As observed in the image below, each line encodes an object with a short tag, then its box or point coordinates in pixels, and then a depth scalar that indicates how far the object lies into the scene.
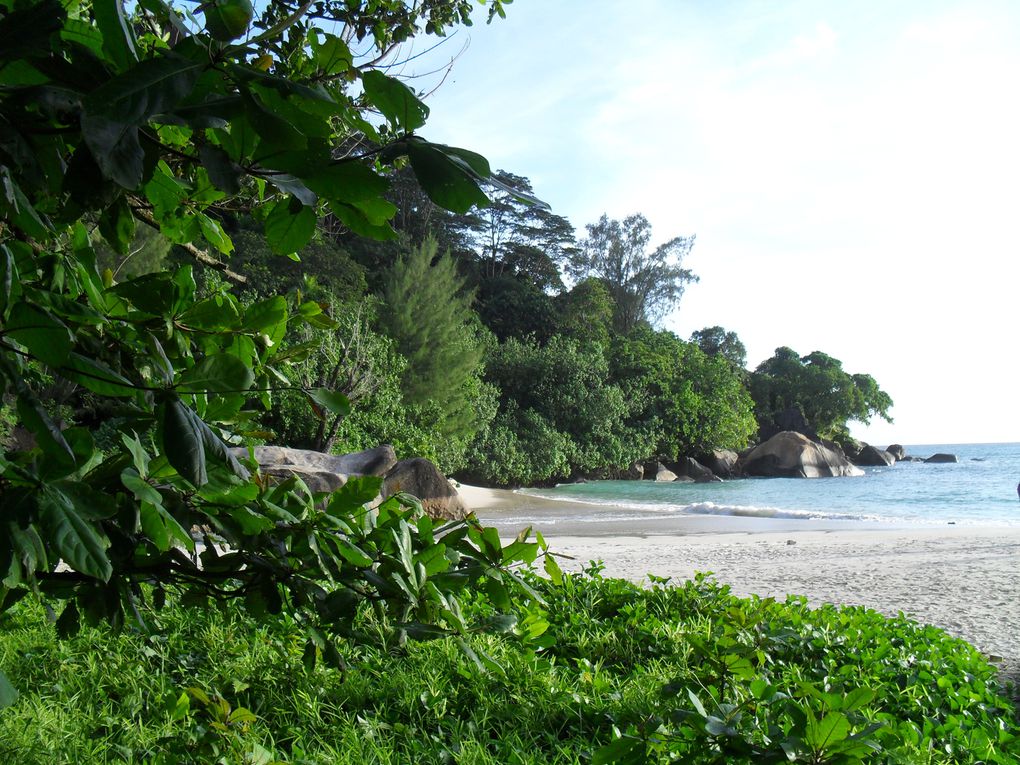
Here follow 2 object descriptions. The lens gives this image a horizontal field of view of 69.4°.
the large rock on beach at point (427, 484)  10.41
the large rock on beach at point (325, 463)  9.11
